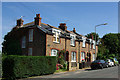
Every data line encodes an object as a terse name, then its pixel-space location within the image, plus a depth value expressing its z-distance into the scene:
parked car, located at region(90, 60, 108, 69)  24.41
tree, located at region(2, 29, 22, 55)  27.56
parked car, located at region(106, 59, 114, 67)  29.69
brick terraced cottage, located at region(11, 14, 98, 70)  25.03
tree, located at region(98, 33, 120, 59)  56.94
